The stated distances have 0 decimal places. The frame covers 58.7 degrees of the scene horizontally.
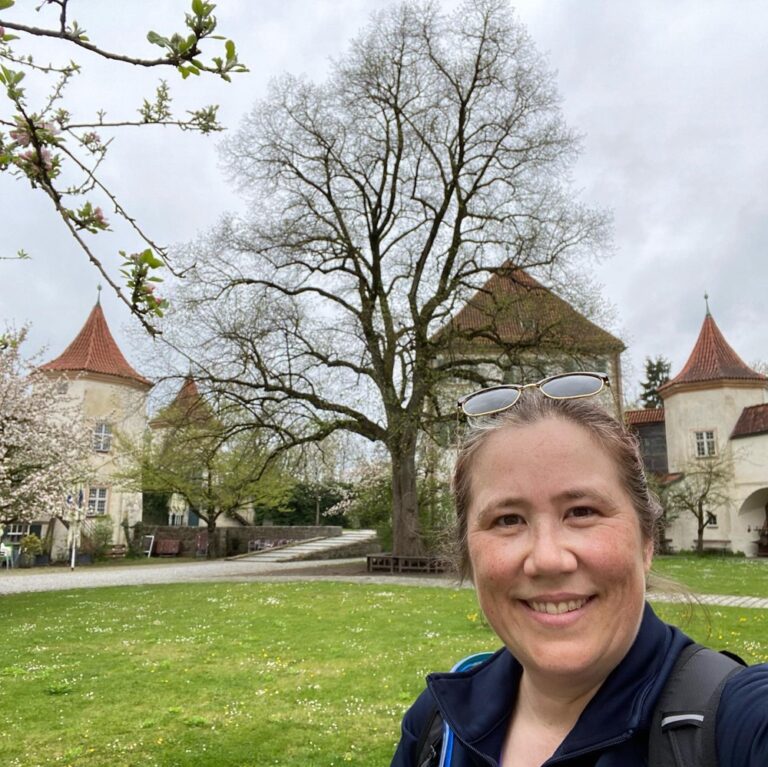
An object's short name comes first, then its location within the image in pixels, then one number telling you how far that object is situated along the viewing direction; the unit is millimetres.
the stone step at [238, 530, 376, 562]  32969
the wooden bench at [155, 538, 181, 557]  37062
